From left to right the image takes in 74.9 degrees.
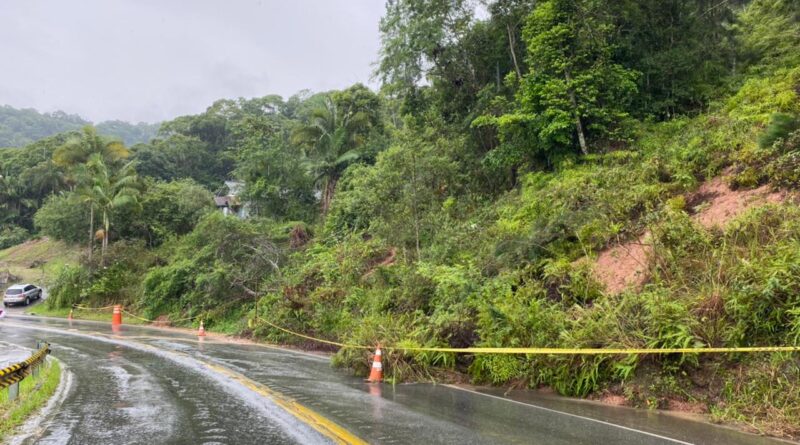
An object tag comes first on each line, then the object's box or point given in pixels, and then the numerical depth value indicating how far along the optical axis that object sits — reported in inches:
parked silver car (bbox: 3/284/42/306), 1492.4
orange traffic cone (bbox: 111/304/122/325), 1044.5
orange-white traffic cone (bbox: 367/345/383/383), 429.4
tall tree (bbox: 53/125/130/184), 1779.0
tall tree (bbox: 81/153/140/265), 1423.5
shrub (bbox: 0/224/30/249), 2488.9
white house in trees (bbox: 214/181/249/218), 1521.9
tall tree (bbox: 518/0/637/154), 749.3
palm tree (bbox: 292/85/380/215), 1391.5
